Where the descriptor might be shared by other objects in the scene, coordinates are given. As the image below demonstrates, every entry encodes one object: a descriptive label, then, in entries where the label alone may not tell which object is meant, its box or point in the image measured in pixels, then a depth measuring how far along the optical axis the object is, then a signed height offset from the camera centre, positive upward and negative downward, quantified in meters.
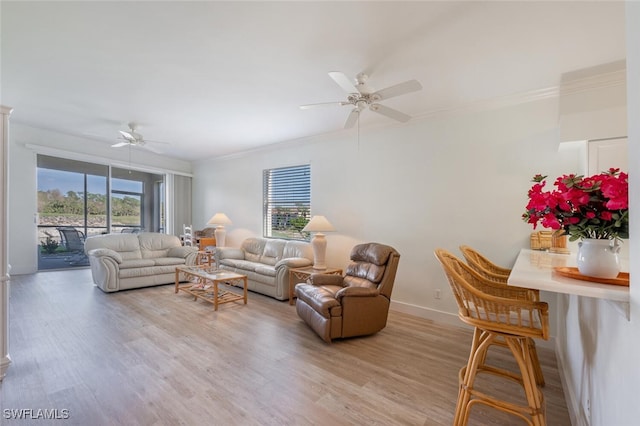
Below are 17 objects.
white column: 2.21 -0.26
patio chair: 5.99 -0.61
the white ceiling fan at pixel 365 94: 2.41 +1.15
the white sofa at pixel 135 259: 4.59 -0.83
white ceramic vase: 1.20 -0.20
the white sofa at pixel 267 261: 4.48 -0.87
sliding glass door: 5.79 +0.20
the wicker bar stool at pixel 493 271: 2.16 -0.52
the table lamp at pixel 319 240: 4.41 -0.43
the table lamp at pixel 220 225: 6.10 -0.25
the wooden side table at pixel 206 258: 5.77 -0.96
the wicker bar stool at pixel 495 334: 1.52 -0.70
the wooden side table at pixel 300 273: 4.32 -0.94
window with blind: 5.53 +0.26
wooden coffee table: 4.11 -1.24
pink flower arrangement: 1.16 +0.02
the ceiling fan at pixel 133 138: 4.62 +1.27
